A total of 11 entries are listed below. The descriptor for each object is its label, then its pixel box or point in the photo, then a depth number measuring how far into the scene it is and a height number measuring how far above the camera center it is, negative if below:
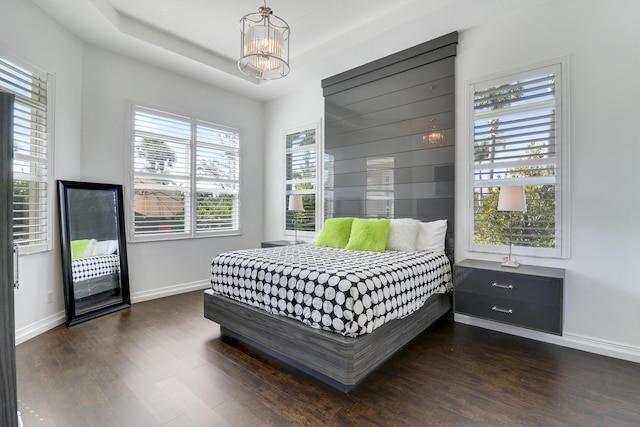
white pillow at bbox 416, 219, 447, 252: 3.27 -0.33
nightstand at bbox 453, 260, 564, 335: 2.40 -0.74
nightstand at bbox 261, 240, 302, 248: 4.50 -0.55
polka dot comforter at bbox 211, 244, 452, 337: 1.94 -0.57
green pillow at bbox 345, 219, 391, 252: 3.29 -0.32
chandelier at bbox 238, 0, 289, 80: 2.40 +1.28
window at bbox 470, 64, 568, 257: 2.73 +0.46
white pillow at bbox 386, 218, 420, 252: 3.29 -0.31
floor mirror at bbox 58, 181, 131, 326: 3.13 -0.47
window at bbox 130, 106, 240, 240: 3.92 +0.43
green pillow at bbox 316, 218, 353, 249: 3.63 -0.32
